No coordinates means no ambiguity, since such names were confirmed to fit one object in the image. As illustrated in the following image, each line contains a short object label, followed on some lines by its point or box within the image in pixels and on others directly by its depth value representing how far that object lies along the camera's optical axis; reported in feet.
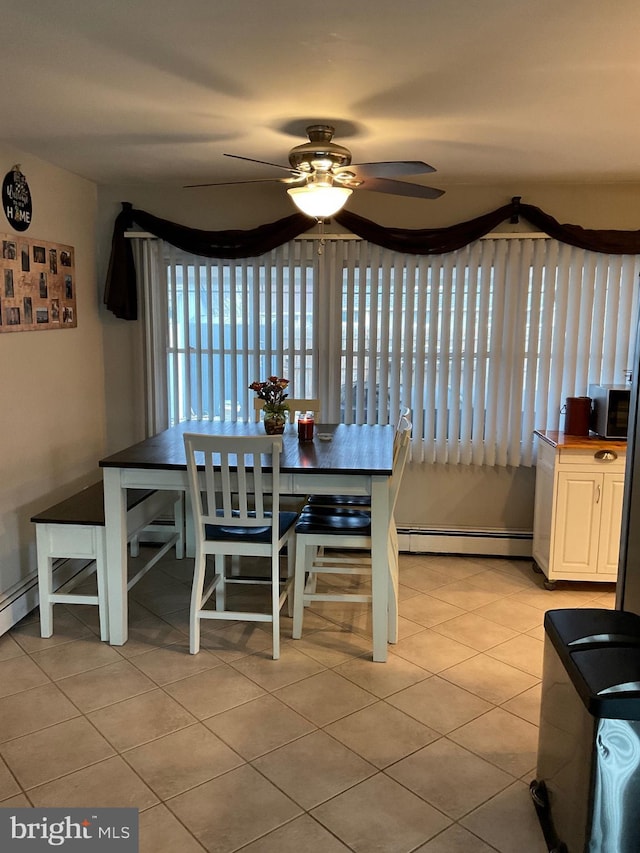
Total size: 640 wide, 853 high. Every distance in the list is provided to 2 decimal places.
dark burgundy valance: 13.70
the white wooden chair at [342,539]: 10.50
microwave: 12.84
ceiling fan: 9.52
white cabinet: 12.76
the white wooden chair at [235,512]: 9.70
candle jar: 12.13
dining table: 10.12
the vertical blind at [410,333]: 14.10
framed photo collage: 11.10
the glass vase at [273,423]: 12.16
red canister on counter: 13.58
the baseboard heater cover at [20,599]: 11.02
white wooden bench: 10.64
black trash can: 5.38
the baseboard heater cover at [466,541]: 14.94
